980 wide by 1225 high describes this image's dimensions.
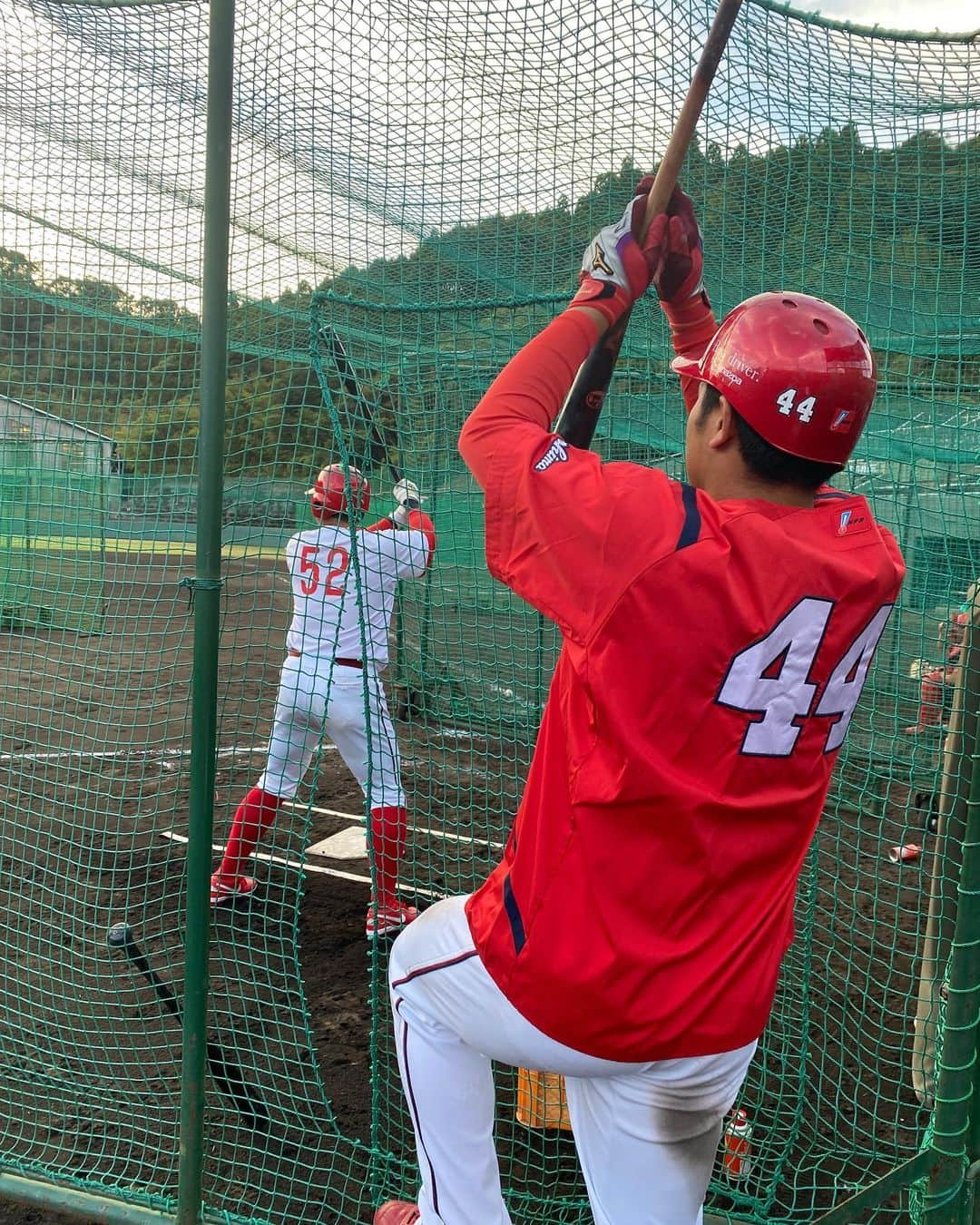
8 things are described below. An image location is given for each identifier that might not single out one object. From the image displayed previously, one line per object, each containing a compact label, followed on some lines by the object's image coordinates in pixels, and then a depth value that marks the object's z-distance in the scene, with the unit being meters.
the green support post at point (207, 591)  2.33
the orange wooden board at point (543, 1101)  3.09
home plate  5.82
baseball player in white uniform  4.70
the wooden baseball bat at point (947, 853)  2.74
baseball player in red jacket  1.49
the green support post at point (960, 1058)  2.57
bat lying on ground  2.90
